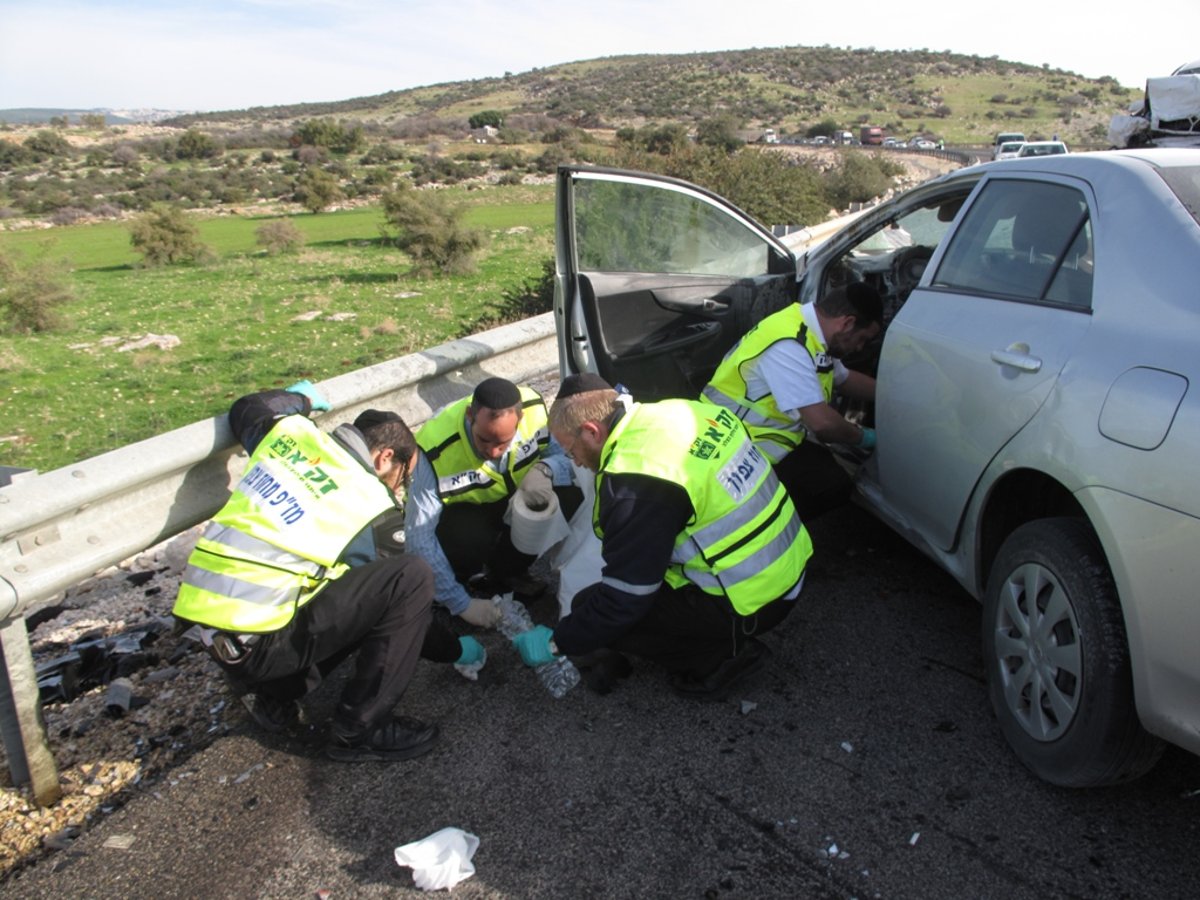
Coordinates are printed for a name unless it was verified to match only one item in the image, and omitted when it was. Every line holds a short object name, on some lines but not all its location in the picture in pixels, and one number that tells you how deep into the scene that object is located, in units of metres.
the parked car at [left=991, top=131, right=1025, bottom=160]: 31.50
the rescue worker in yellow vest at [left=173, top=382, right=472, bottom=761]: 2.61
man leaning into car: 3.65
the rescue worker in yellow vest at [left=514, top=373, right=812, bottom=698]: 2.59
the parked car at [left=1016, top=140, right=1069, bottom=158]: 21.64
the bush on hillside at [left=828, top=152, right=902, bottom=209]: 18.88
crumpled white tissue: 2.19
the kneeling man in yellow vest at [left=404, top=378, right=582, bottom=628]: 3.38
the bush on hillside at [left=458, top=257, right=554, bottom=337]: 8.87
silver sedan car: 1.95
